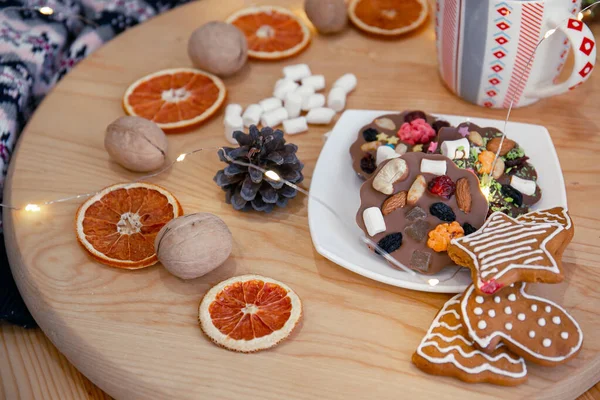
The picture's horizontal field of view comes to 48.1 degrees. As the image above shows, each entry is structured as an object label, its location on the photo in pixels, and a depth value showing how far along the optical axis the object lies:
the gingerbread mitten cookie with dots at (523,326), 0.71
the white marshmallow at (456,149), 0.89
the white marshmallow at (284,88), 1.10
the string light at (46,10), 1.14
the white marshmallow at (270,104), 1.08
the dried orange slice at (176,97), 1.06
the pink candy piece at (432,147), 0.92
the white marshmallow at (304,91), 1.09
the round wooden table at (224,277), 0.74
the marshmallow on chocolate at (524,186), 0.88
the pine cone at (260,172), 0.90
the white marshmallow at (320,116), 1.05
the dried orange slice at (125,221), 0.86
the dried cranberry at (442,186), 0.83
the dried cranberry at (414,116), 0.98
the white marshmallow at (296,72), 1.13
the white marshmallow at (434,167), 0.85
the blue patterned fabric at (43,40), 1.15
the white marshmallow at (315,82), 1.12
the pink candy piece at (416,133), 0.95
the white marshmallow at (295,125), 1.04
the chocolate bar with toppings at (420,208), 0.81
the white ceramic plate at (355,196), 0.82
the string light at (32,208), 0.94
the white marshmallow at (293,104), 1.05
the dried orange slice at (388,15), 1.22
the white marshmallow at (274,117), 1.06
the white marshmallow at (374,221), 0.83
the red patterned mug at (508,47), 0.93
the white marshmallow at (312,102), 1.08
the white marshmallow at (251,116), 1.05
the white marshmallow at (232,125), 1.03
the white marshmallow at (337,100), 1.07
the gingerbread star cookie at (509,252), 0.72
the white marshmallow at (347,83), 1.11
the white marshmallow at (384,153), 0.90
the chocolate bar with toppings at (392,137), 0.93
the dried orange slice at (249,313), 0.77
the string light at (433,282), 0.80
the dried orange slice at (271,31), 1.19
